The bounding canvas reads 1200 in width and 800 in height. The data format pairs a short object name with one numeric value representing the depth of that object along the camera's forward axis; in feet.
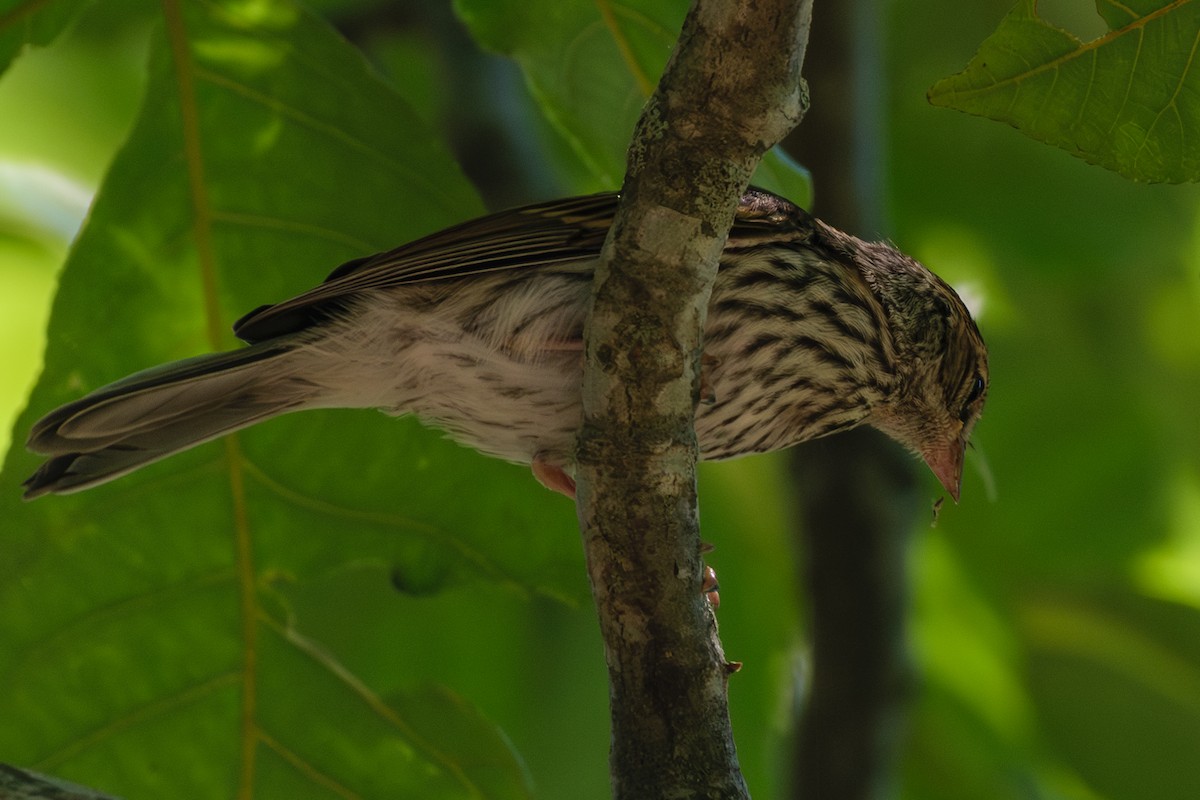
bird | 19.80
